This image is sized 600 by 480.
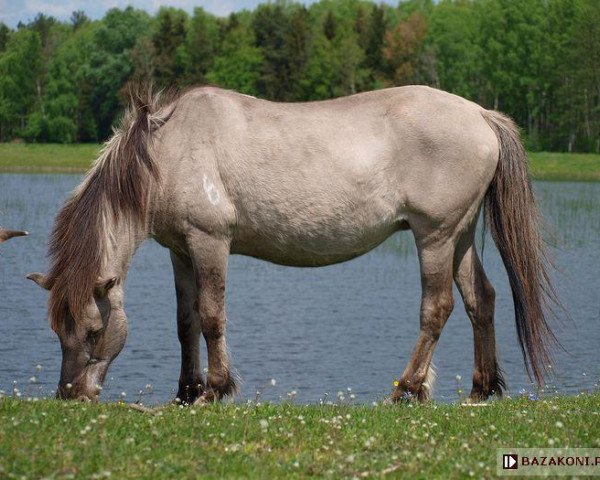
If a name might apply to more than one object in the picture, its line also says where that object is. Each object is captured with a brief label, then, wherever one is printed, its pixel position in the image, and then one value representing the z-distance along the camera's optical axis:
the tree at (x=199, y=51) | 94.00
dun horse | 8.10
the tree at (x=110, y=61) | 87.06
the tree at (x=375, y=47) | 97.56
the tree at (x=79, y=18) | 170.38
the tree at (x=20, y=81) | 97.19
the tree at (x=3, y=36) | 117.09
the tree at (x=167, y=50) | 90.68
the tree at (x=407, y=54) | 92.69
